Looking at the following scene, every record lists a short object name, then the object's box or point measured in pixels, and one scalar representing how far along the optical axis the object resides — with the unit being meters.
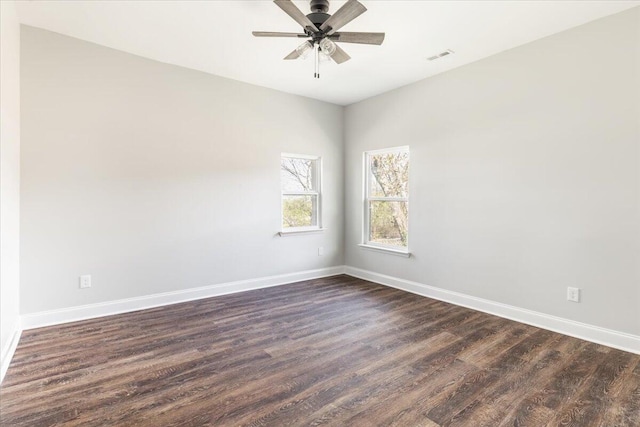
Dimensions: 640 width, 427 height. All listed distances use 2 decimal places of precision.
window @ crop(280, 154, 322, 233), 4.83
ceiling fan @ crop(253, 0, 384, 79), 2.25
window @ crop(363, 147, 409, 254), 4.55
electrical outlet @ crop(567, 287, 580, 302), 2.92
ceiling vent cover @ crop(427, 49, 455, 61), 3.36
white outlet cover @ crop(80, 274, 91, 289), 3.26
